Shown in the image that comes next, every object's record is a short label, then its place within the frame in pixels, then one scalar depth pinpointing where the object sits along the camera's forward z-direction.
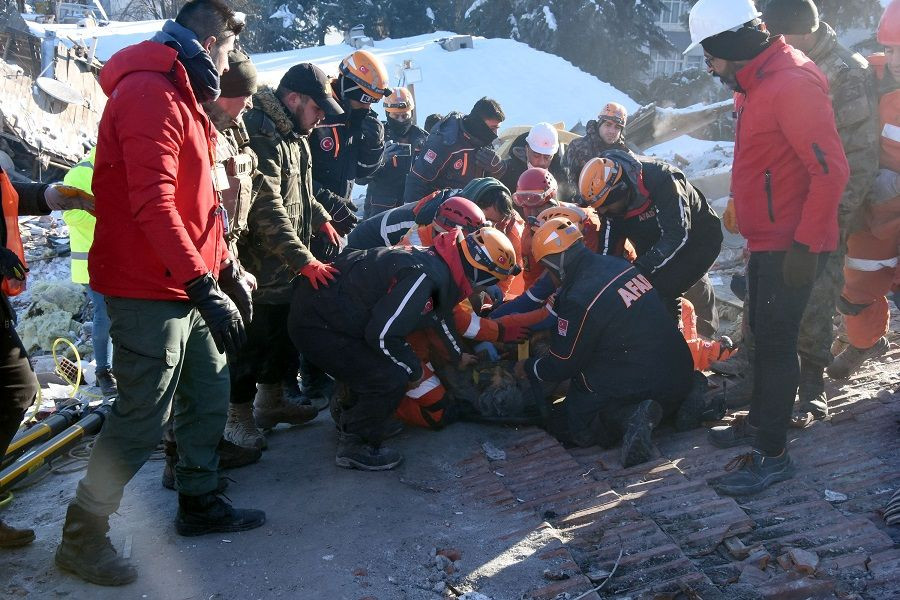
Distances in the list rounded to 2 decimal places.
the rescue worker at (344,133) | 6.15
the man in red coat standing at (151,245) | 3.10
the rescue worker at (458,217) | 5.36
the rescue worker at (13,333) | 3.46
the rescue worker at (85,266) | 5.73
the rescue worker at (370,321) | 4.62
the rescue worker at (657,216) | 5.50
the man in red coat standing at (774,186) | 3.97
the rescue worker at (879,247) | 5.05
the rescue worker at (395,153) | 8.89
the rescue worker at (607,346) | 4.79
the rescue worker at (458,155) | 7.60
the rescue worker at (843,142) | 4.93
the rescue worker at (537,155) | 7.47
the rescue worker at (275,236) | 4.65
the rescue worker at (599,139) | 7.64
